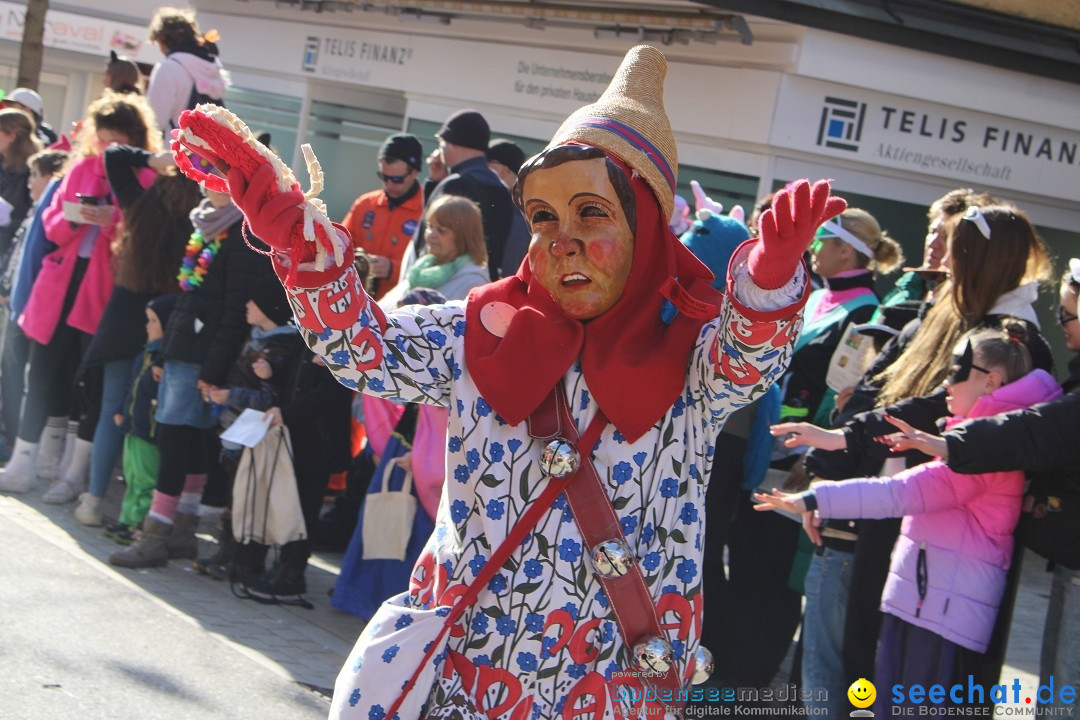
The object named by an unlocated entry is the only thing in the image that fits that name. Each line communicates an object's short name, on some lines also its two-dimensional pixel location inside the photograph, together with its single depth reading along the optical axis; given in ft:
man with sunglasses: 28.09
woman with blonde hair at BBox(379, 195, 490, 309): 21.07
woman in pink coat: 25.94
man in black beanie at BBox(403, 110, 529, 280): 24.71
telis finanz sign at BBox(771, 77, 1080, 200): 31.76
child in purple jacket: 14.73
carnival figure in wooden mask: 9.20
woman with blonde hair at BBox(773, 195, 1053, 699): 15.78
